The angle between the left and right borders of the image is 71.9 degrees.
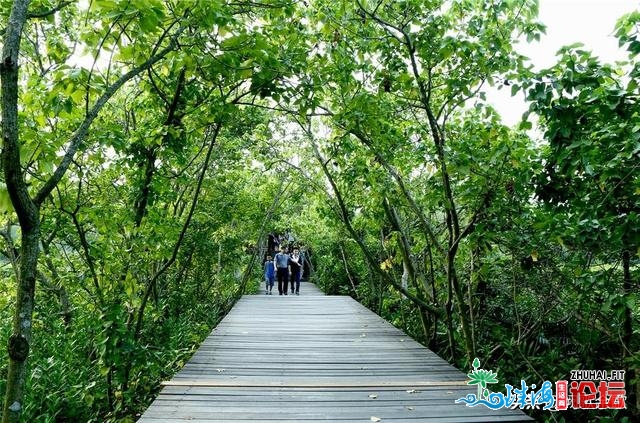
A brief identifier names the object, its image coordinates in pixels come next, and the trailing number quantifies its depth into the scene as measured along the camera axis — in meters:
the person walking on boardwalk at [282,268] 11.75
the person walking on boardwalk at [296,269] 12.86
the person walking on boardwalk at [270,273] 13.41
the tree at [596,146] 2.61
